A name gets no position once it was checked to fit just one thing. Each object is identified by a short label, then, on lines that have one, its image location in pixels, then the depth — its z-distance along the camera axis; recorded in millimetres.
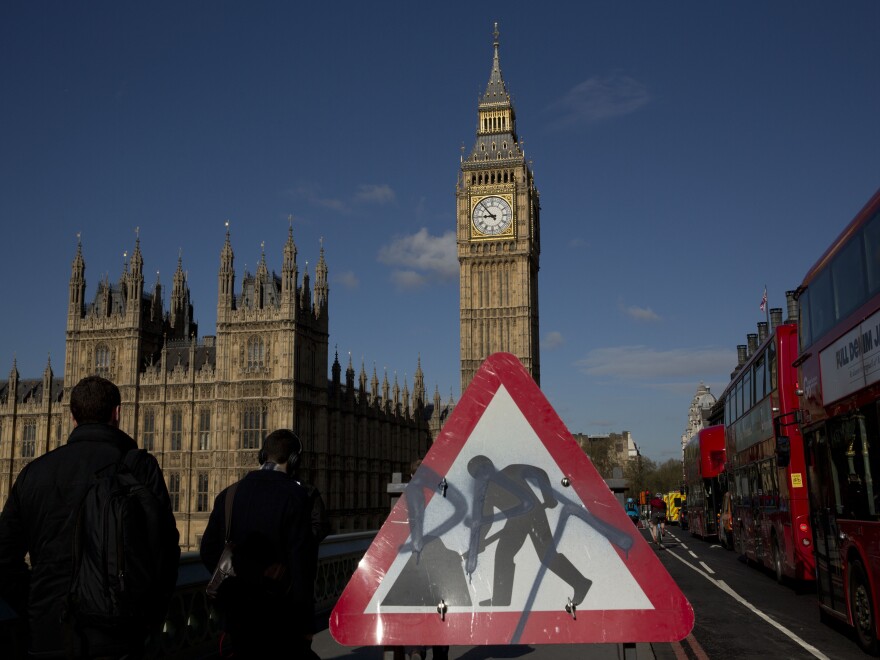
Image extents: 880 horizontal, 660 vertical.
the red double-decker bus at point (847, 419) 9148
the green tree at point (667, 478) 104644
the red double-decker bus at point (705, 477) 29938
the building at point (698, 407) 142500
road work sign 3309
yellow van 60738
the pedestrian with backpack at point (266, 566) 4648
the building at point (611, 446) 130350
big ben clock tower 82625
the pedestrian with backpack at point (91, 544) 3646
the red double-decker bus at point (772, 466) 15242
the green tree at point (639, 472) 104419
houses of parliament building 52812
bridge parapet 7719
